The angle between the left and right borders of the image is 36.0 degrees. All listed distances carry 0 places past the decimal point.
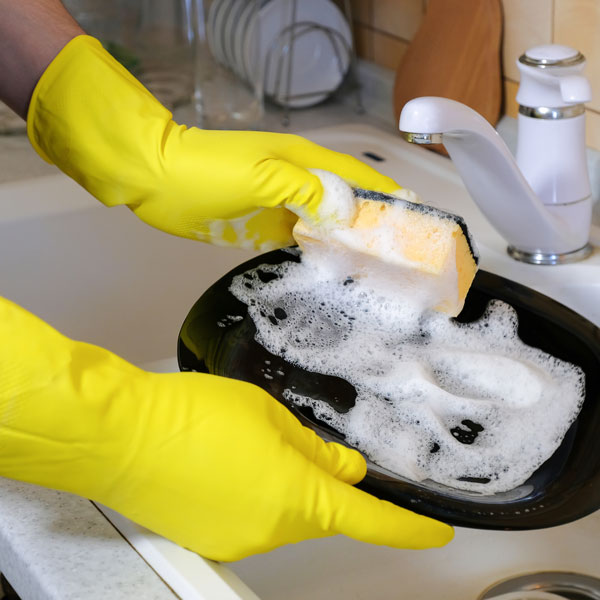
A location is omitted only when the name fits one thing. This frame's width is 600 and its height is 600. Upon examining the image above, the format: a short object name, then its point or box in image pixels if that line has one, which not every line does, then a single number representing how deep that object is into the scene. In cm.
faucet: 84
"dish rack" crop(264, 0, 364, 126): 140
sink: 80
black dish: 58
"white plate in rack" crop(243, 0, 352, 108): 140
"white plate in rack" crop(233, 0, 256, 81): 141
